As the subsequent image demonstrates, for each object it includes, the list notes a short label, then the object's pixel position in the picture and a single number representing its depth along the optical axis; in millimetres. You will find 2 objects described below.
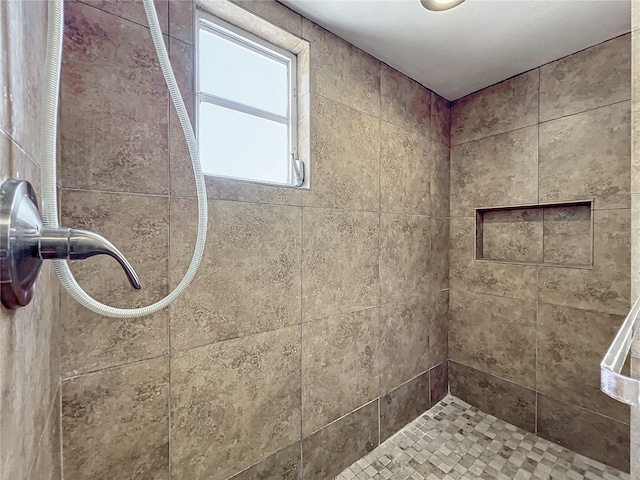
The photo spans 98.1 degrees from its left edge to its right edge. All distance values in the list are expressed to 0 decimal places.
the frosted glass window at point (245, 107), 1095
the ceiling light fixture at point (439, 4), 1118
